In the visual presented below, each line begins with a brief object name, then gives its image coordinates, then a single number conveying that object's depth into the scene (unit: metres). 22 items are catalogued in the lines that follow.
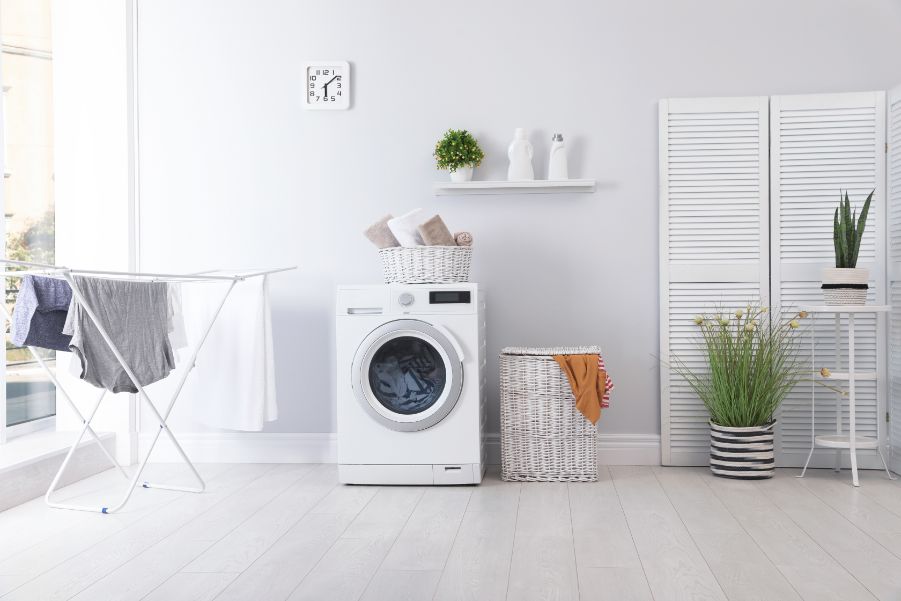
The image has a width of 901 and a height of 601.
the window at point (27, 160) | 3.63
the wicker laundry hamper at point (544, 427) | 3.41
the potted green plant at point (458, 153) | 3.67
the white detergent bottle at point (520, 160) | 3.69
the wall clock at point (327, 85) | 3.83
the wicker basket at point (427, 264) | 3.37
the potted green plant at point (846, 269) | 3.38
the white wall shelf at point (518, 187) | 3.66
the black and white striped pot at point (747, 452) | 3.41
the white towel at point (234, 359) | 3.42
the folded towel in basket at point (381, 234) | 3.44
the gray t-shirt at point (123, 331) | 2.71
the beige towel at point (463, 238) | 3.42
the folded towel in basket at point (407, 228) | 3.38
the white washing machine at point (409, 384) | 3.31
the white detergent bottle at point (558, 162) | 3.68
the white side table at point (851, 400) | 3.35
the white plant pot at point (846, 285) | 3.38
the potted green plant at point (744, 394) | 3.42
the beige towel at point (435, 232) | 3.33
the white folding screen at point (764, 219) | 3.62
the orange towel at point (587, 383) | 3.33
